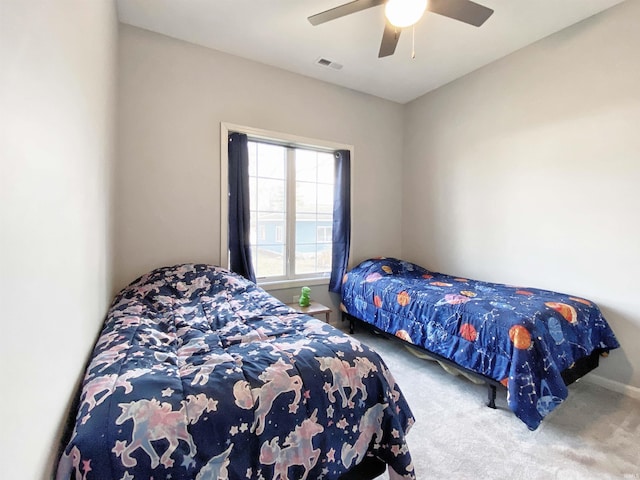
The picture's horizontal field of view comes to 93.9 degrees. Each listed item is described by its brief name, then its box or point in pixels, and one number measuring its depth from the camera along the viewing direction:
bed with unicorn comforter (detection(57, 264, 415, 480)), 0.88
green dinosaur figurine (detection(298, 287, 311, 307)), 3.07
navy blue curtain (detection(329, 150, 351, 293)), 3.47
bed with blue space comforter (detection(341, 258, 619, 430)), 1.79
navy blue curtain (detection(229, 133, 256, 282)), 2.88
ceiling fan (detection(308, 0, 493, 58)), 1.72
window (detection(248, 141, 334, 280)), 3.15
